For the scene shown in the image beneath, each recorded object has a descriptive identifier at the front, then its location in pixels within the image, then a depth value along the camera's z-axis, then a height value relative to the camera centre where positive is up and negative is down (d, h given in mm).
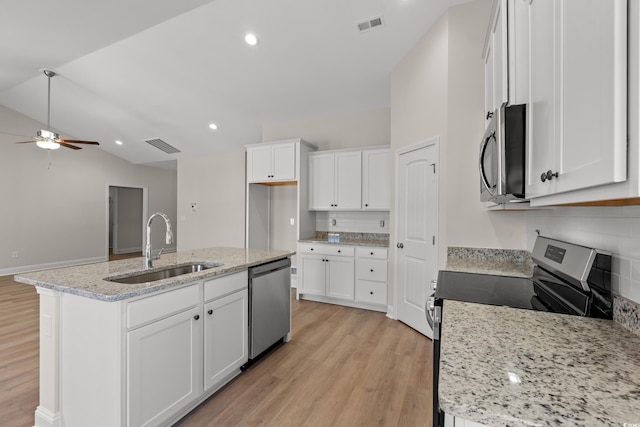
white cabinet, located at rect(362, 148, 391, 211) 3928 +459
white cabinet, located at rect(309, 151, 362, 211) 4117 +472
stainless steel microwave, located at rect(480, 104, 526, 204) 1095 +249
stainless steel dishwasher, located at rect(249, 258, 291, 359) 2395 -865
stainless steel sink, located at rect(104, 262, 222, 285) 1889 -470
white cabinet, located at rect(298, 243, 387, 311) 3768 -892
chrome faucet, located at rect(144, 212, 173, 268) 2094 -240
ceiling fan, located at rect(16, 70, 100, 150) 4062 +1025
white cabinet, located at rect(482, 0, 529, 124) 1153 +780
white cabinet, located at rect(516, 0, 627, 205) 551 +289
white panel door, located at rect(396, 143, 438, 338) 2877 -221
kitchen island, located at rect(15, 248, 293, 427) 1479 -788
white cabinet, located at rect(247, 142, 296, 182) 4355 +784
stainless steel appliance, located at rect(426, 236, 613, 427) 1074 -373
